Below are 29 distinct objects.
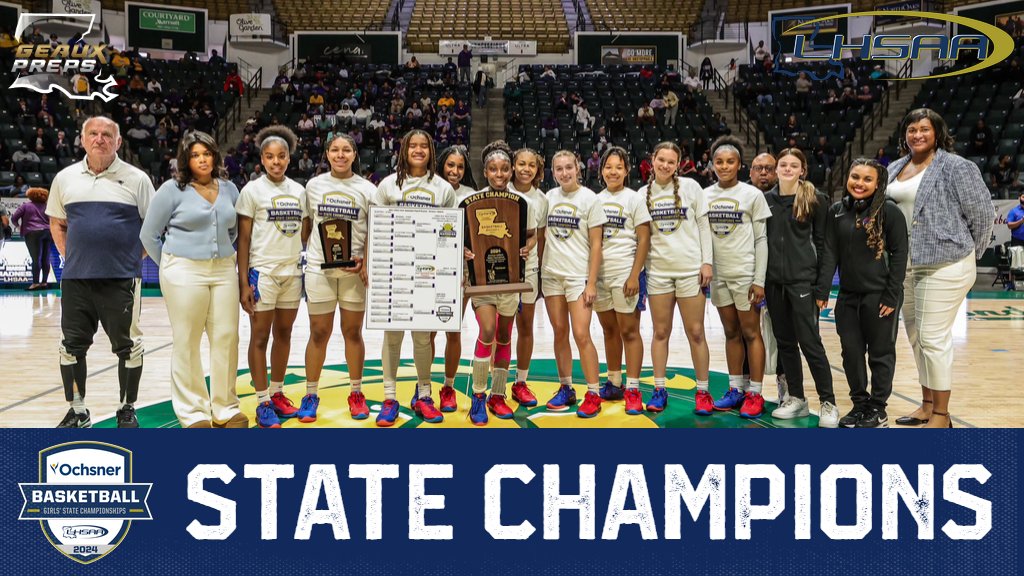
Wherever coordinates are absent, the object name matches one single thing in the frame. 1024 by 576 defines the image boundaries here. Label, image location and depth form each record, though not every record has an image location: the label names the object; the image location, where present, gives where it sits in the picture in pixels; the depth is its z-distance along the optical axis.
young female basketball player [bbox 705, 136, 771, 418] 4.09
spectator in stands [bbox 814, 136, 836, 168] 15.15
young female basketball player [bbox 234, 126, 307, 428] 3.79
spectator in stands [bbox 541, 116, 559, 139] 16.44
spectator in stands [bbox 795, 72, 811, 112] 18.20
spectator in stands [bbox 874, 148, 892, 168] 14.41
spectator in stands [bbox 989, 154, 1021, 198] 12.76
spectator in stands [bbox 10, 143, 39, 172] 14.09
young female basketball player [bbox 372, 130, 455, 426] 3.89
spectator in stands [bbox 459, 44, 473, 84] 21.20
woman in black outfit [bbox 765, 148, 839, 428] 3.87
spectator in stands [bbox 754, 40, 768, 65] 21.78
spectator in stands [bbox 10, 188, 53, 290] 9.98
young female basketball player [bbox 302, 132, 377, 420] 3.85
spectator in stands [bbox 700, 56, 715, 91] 22.38
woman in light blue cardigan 3.50
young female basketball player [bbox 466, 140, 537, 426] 3.83
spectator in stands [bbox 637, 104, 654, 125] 17.17
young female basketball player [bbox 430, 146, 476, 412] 4.05
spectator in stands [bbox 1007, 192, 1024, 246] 10.70
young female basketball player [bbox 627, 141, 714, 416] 4.14
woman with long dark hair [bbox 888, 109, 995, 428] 3.61
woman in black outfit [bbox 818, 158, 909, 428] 3.64
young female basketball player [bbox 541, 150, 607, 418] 4.12
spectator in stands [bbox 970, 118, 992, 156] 14.25
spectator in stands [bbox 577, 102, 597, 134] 17.16
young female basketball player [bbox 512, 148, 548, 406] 4.06
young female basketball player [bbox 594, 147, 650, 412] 4.14
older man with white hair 3.60
